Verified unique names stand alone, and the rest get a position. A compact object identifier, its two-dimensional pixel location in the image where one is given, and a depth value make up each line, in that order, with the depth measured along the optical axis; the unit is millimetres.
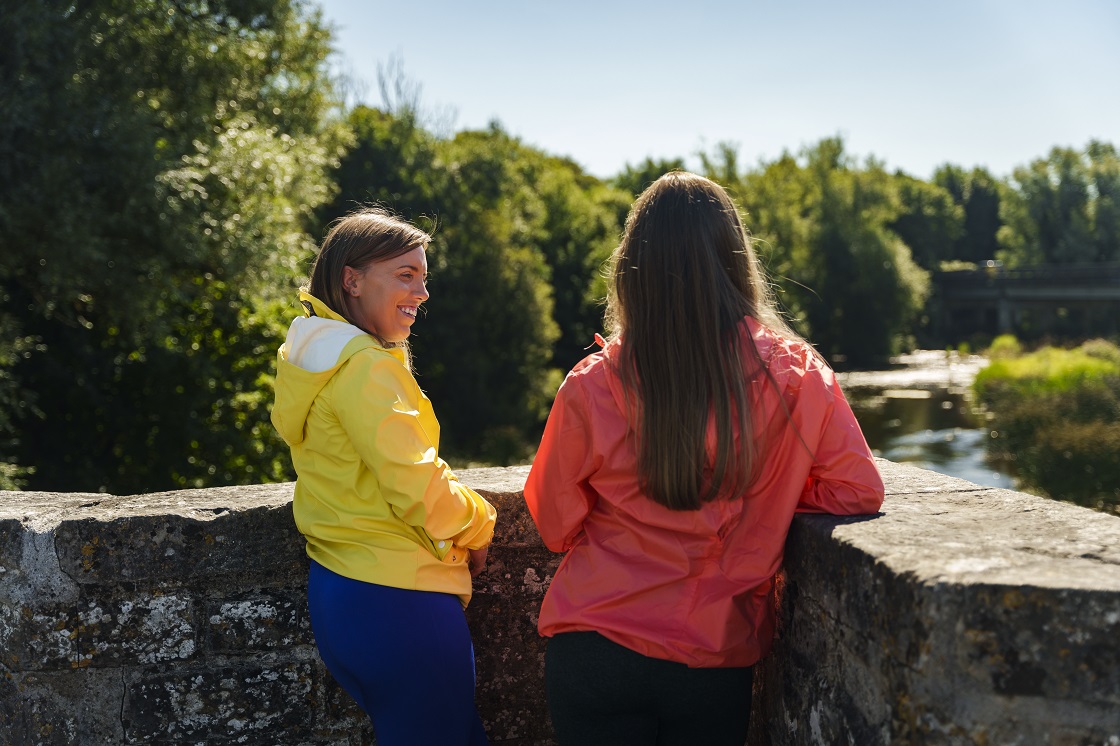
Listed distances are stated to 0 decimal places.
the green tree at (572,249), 34062
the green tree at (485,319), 26141
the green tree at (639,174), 46719
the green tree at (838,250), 44188
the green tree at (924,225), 66875
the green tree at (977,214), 78062
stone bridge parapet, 1580
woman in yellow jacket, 1942
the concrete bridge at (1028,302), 46031
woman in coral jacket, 1847
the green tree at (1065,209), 53062
